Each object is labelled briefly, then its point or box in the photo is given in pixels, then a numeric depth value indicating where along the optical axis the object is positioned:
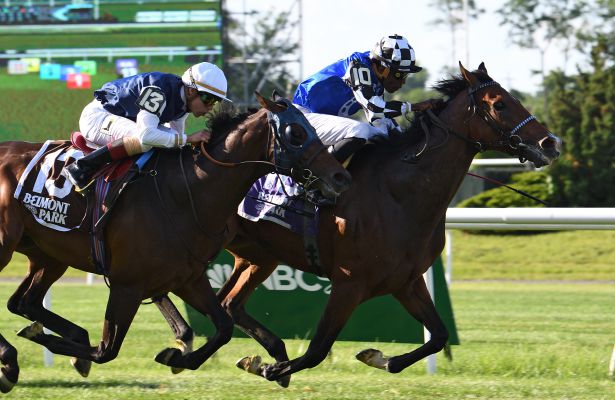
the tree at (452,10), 73.73
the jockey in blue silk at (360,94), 13.77
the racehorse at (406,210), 13.12
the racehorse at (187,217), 12.38
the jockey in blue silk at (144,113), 12.91
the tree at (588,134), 48.06
